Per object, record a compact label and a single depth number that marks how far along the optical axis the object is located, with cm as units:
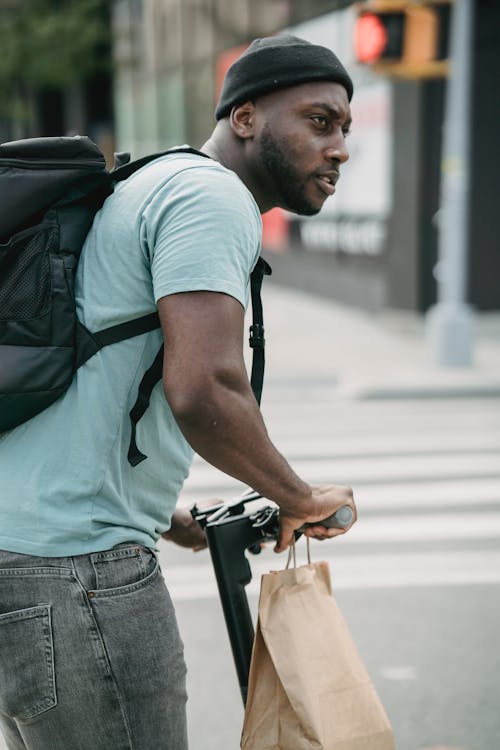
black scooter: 407
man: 328
